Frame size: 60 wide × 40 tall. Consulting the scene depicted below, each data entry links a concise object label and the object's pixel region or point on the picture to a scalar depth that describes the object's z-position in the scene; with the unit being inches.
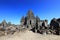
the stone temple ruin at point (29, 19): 1012.6
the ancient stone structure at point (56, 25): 556.4
